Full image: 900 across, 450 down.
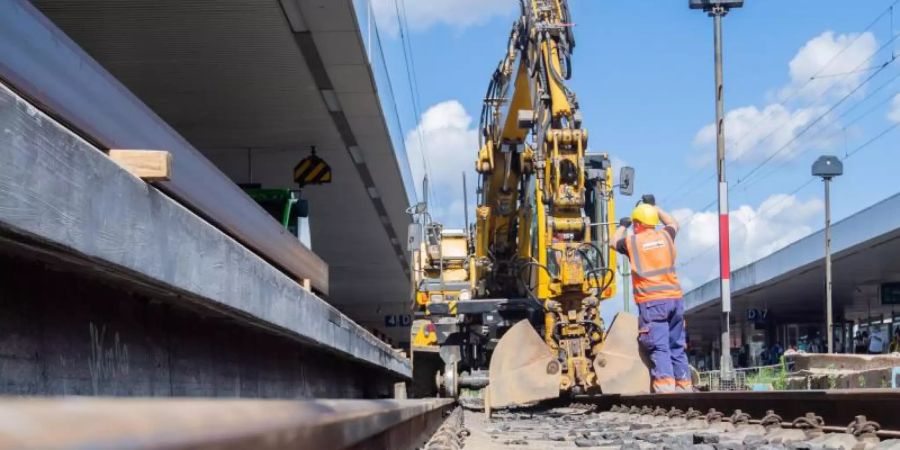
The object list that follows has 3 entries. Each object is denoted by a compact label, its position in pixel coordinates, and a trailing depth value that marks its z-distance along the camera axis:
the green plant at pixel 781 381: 18.58
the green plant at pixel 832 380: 15.22
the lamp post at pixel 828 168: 27.92
